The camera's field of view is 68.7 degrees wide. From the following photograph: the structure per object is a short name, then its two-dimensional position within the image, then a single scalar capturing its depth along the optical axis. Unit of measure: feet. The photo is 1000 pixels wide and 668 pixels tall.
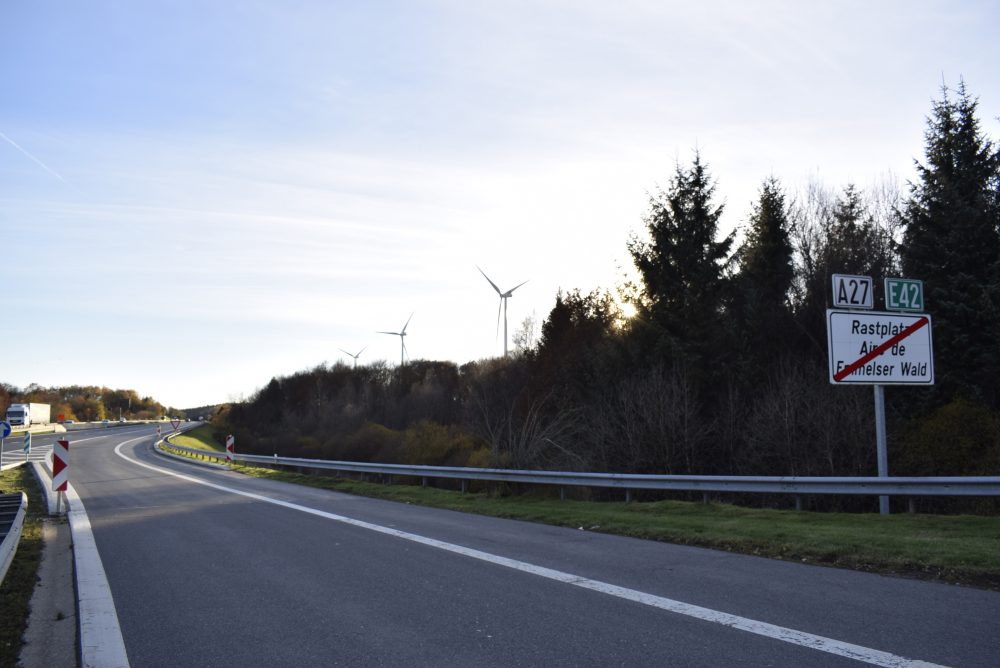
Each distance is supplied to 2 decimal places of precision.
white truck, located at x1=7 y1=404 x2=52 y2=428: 230.89
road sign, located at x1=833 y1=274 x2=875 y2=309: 40.09
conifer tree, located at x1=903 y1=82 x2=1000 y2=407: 78.02
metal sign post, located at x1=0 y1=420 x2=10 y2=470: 82.63
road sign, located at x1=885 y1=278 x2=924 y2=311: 40.60
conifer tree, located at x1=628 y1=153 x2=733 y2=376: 96.89
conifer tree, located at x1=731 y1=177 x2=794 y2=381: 103.76
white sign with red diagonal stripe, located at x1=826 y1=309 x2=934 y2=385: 40.70
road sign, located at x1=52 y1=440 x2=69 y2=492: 51.19
